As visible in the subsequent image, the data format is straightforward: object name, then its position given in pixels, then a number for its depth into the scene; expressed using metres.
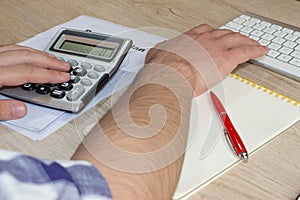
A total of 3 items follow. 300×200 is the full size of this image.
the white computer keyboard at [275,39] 1.23
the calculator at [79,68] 1.14
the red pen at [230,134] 1.05
